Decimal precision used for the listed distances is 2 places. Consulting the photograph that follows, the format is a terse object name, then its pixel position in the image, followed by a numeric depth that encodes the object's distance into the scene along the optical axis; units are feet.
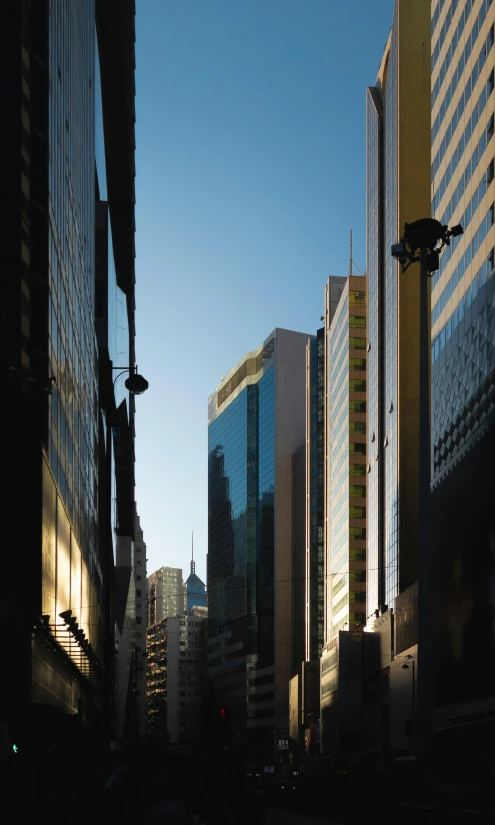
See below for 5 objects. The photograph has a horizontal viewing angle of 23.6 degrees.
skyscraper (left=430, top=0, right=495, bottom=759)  237.04
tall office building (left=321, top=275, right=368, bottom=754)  502.79
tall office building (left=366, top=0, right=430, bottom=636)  359.05
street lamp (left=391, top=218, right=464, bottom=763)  101.65
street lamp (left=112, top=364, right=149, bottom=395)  148.66
